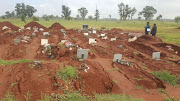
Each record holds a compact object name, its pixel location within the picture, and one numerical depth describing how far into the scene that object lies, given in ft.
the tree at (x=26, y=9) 150.87
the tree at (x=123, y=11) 166.20
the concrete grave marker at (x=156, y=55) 25.02
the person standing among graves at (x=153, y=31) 42.28
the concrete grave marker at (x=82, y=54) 20.42
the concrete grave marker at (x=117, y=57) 21.82
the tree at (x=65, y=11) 179.01
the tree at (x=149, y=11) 182.09
